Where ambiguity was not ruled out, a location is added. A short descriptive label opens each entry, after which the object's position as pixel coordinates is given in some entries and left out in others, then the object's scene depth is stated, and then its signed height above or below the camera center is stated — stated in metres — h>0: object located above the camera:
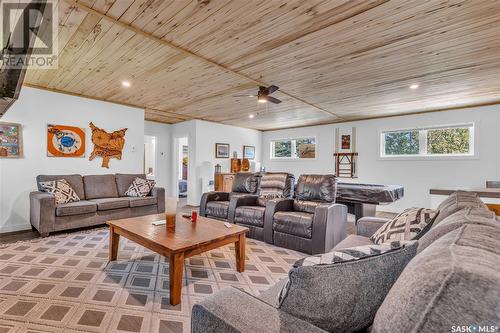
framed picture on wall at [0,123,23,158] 3.87 +0.33
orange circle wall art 4.37 +0.38
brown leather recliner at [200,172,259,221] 4.09 -0.58
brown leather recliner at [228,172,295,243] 3.56 -0.65
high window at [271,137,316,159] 7.59 +0.51
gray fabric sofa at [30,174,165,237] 3.54 -0.70
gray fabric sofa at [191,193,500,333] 0.49 -0.30
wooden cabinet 6.73 -0.50
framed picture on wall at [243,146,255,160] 8.06 +0.38
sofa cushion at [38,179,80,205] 3.84 -0.47
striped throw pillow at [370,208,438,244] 1.62 -0.42
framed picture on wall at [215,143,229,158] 7.17 +0.39
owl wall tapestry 4.90 +0.38
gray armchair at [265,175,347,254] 2.99 -0.70
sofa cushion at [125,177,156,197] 4.75 -0.51
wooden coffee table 1.94 -0.69
